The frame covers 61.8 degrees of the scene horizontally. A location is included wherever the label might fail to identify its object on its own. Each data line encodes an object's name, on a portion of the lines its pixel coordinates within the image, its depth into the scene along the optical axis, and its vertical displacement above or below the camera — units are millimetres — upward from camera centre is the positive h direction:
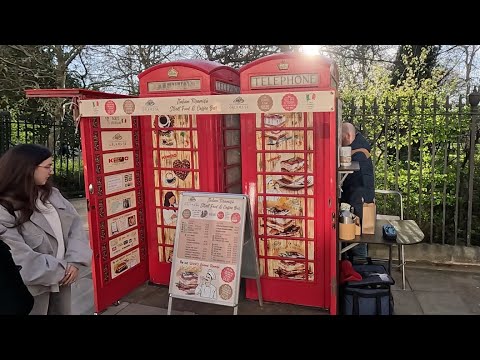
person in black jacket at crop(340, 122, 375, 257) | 4520 -538
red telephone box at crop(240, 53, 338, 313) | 3869 -523
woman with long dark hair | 2418 -579
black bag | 3656 -1535
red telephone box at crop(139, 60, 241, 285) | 4316 -173
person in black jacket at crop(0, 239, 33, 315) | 2021 -768
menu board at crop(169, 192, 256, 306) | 3902 -1135
